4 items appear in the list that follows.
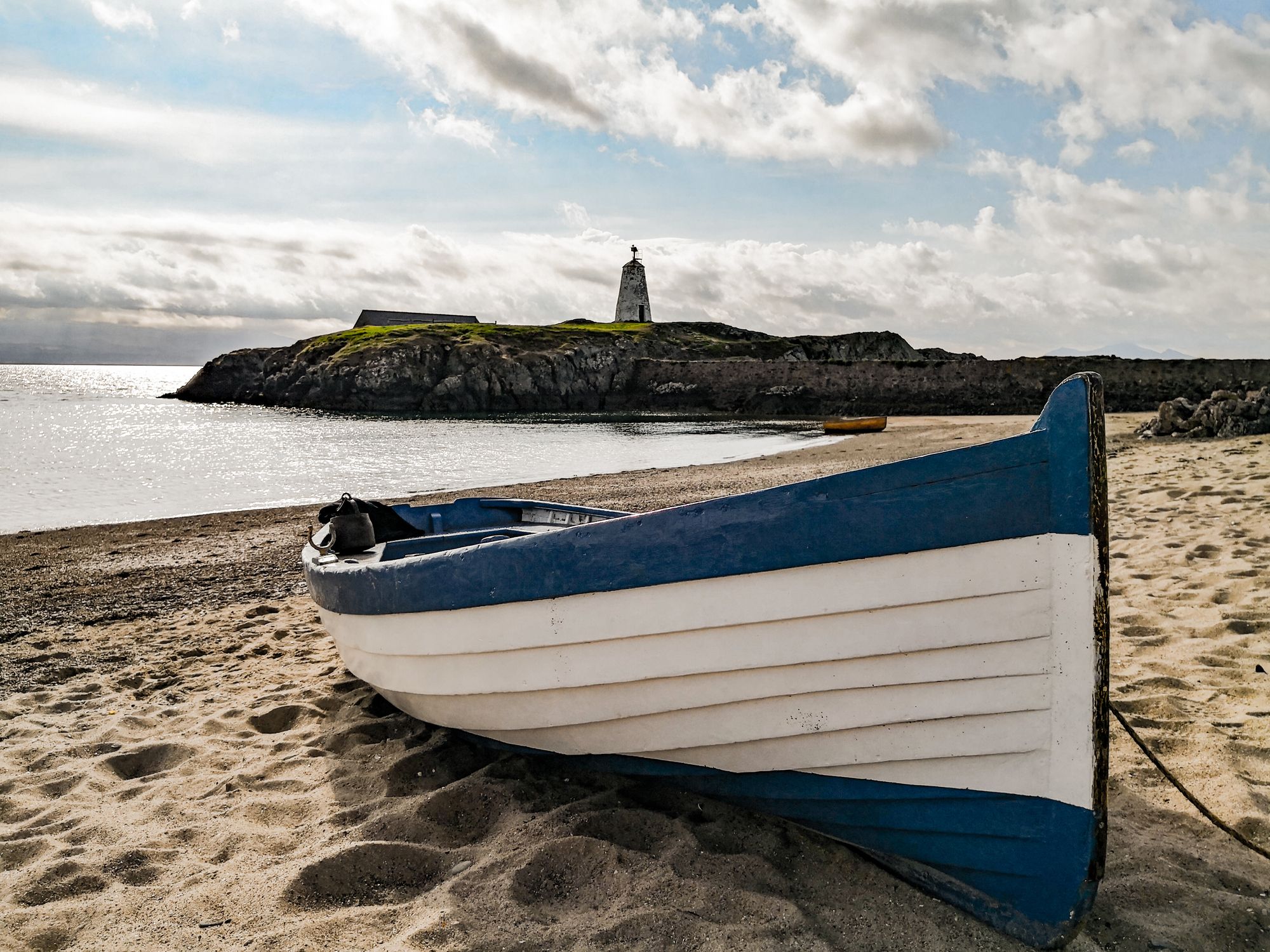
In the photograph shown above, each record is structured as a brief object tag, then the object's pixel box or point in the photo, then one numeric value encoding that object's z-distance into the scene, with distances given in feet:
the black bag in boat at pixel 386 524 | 18.92
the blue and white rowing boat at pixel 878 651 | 7.53
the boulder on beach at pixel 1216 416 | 40.73
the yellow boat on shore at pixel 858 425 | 102.06
